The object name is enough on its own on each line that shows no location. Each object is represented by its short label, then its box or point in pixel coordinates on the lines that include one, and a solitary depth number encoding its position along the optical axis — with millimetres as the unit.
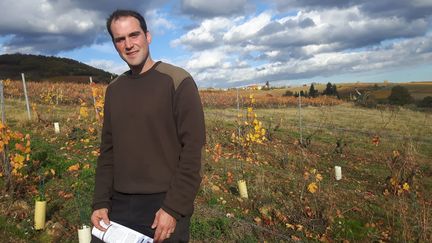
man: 2207
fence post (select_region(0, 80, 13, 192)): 6398
